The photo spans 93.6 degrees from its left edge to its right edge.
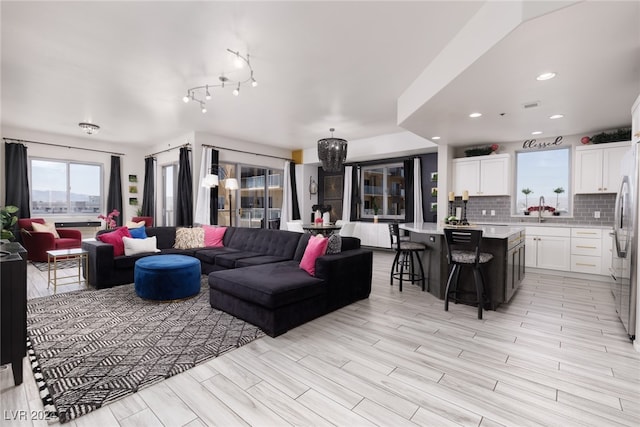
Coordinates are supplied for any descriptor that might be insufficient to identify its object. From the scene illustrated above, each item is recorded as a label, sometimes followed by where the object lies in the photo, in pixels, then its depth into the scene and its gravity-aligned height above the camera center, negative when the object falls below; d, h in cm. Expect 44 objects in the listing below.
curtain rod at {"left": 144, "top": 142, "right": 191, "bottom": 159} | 702 +149
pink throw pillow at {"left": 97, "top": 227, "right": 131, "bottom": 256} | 450 -49
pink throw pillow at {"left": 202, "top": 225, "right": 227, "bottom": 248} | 561 -54
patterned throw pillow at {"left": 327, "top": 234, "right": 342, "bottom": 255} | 359 -44
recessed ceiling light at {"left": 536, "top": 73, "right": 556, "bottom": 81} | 297 +134
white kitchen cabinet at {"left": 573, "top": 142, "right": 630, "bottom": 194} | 484 +72
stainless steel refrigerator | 267 -30
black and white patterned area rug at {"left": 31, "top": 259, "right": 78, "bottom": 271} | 562 -114
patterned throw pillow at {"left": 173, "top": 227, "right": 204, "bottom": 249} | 543 -56
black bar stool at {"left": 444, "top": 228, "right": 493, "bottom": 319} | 324 -54
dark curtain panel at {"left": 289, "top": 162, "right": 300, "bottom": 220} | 889 +33
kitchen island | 350 -69
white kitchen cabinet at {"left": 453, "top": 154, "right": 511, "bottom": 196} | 585 +70
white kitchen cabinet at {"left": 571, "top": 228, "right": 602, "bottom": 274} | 487 -67
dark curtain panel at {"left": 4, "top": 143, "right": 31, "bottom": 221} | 646 +61
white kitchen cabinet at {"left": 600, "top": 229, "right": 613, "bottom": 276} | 479 -71
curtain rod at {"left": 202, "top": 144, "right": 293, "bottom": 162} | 712 +147
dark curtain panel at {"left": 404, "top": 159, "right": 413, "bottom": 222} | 760 +51
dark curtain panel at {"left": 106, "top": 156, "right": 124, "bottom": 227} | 805 +45
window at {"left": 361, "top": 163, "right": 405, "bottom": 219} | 809 +49
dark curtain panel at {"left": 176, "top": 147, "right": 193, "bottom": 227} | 688 +38
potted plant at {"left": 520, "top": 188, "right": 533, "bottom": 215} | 589 +25
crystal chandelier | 539 +103
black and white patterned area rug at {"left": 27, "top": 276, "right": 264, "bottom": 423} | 192 -115
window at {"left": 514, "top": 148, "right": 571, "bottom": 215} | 561 +61
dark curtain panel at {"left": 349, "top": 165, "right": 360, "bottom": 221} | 867 +27
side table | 420 -71
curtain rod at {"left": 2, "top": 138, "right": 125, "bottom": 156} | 656 +147
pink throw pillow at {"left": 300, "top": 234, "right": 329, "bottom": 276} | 333 -50
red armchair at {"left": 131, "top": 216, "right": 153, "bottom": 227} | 751 -32
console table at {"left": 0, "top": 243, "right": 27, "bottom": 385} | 185 -66
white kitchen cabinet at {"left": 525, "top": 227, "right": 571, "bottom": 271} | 511 -67
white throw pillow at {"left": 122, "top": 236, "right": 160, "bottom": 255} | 458 -60
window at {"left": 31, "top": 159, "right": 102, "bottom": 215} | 721 +48
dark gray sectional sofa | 282 -77
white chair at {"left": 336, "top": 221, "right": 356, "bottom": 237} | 739 -50
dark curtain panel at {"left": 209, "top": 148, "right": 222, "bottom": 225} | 705 +25
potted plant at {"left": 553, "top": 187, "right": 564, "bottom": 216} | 559 +30
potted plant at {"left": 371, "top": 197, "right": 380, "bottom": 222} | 853 +4
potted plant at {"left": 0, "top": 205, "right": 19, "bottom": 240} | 558 -23
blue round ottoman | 353 -87
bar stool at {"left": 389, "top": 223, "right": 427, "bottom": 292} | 422 -59
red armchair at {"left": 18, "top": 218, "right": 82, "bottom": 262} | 600 -72
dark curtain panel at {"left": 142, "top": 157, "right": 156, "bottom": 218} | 827 +43
